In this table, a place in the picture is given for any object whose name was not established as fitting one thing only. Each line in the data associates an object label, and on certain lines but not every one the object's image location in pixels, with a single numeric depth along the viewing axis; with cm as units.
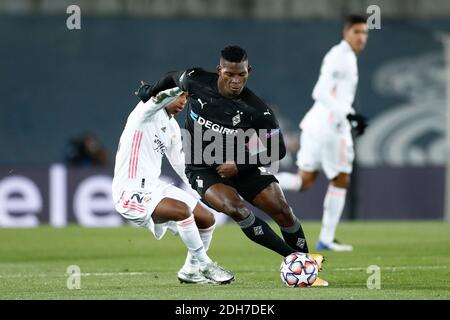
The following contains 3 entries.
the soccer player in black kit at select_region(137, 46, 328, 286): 1948
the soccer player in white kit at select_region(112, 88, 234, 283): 1975
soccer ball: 1866
